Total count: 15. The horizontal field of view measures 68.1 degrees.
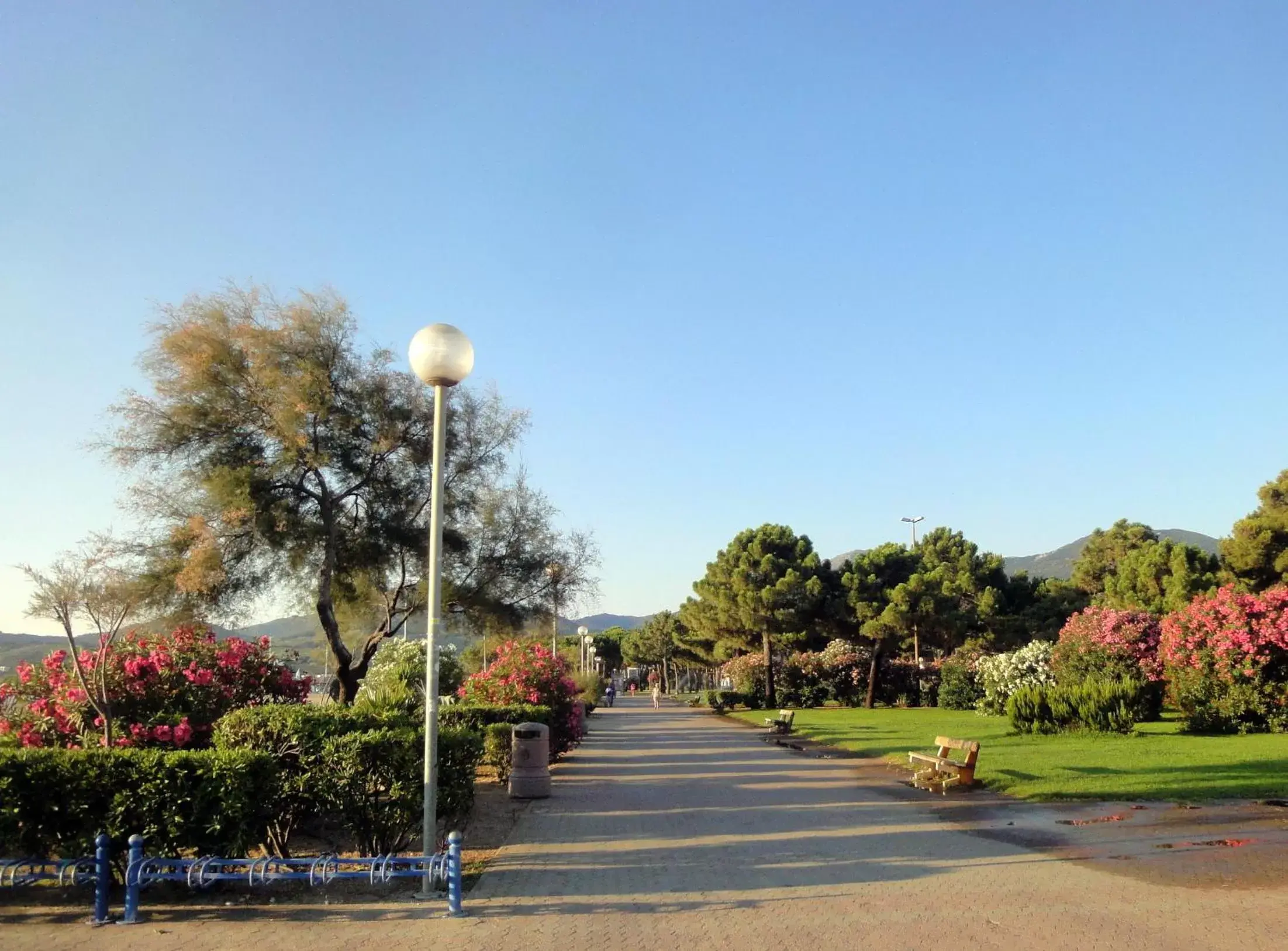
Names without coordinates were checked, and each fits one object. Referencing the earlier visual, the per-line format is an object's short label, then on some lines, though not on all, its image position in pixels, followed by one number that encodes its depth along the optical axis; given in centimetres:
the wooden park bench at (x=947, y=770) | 1373
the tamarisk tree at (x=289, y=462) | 1405
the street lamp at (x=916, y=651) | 4344
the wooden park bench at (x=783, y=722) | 2650
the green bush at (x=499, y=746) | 1480
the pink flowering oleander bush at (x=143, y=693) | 959
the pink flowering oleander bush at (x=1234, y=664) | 2267
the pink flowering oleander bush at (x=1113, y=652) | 2644
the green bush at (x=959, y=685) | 3662
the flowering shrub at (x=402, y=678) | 1425
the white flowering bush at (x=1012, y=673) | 2900
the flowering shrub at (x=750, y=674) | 4462
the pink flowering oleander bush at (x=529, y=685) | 1825
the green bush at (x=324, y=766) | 780
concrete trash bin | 1366
